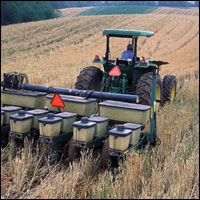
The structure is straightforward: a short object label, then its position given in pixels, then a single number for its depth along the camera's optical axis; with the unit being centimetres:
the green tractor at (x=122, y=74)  664
